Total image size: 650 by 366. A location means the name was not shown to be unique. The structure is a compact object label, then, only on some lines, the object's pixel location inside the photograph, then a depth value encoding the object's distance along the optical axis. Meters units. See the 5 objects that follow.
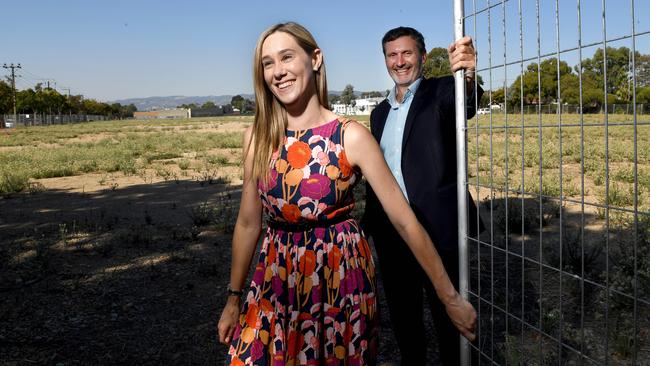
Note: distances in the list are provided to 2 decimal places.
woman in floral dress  1.95
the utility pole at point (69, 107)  106.12
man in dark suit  2.82
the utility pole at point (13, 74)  82.00
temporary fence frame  1.81
